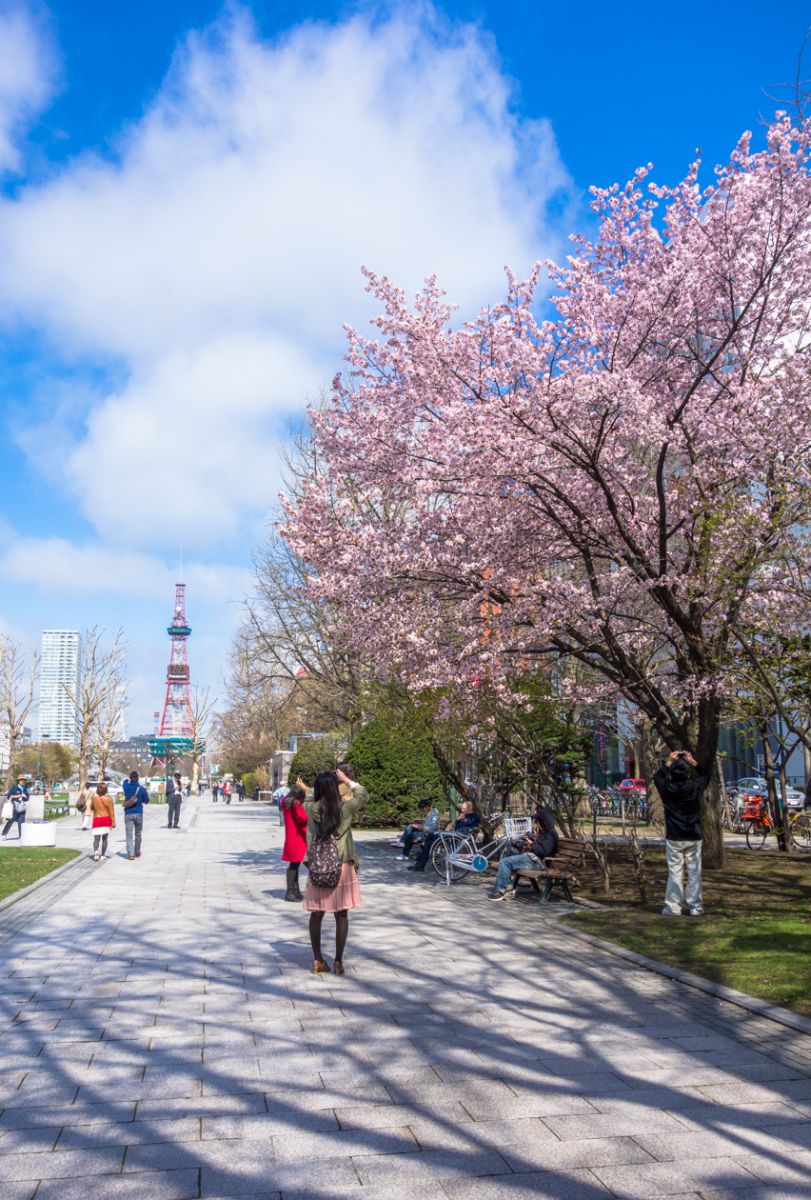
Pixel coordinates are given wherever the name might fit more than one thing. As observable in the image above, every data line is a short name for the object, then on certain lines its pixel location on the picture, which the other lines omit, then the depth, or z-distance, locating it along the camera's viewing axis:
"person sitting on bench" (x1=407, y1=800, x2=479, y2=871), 18.05
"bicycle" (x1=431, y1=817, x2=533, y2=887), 16.31
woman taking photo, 8.87
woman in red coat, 13.82
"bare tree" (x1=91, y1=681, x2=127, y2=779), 65.94
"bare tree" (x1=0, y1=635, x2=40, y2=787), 55.00
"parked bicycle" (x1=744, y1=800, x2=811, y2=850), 21.05
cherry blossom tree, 12.30
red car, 32.56
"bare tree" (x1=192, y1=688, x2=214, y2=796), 89.62
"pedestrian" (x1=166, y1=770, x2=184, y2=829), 34.66
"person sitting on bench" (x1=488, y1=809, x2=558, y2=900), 13.80
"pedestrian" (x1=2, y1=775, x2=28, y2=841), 29.32
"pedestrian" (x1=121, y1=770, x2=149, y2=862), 21.69
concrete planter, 24.56
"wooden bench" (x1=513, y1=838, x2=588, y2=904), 13.46
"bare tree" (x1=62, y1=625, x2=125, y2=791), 56.44
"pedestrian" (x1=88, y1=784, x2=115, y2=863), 20.91
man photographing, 11.63
